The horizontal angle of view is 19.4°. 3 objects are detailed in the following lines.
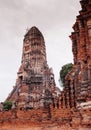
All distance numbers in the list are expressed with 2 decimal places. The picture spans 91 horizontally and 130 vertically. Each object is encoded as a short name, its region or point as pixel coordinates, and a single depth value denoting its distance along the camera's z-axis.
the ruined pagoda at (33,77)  39.69
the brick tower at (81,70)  9.55
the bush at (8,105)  39.12
